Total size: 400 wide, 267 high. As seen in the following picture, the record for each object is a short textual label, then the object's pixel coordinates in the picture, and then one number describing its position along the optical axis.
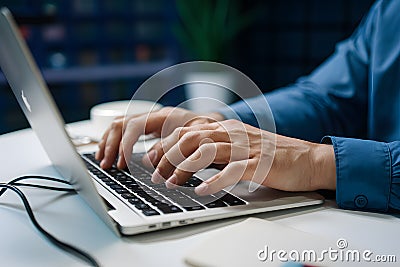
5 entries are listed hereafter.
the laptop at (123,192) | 0.63
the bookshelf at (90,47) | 2.83
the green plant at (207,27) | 3.13
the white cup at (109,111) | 1.16
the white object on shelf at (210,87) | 2.61
